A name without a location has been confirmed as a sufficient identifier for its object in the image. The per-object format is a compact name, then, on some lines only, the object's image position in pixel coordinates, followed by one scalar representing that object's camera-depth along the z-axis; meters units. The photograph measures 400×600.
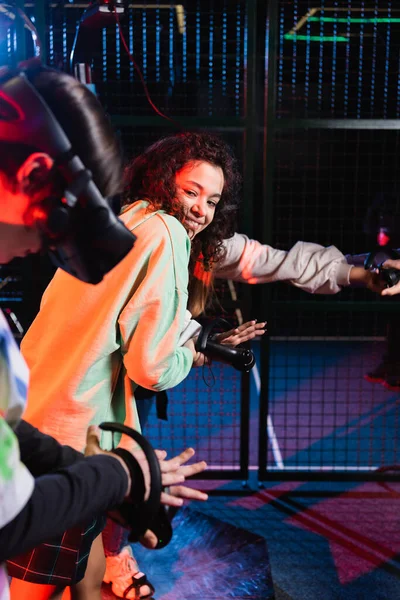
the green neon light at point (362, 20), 3.74
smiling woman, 1.86
